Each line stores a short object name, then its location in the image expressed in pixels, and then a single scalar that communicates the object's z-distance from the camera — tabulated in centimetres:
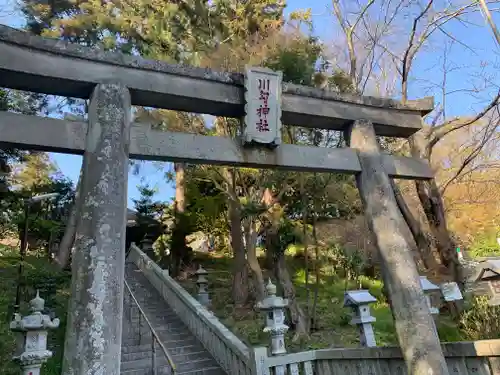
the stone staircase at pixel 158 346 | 766
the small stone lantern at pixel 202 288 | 1105
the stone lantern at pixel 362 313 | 591
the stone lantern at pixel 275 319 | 664
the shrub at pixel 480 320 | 648
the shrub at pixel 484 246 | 1759
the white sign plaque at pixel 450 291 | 578
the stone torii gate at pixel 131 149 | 316
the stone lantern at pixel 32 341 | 518
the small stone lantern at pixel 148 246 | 1694
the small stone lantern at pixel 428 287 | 557
